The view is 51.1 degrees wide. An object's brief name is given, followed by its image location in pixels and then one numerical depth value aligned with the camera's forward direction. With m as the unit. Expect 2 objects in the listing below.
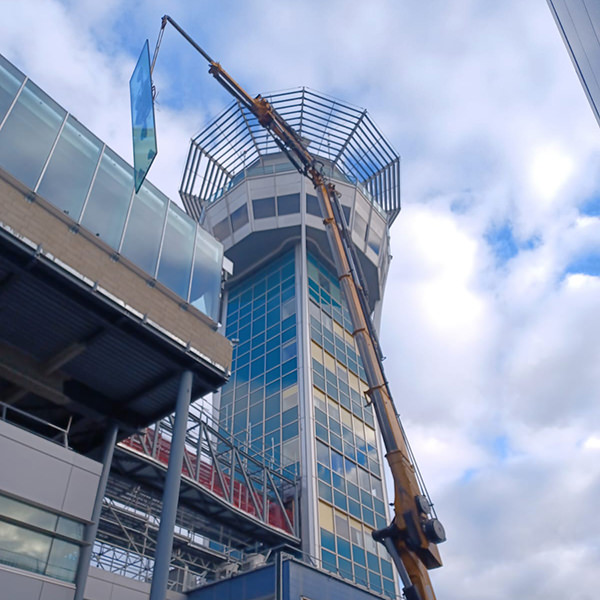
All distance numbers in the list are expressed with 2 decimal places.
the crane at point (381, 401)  18.25
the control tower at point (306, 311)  37.19
